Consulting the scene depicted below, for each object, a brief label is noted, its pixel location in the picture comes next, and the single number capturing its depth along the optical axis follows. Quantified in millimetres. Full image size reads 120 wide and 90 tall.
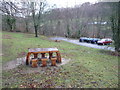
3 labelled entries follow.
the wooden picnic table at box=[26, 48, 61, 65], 5143
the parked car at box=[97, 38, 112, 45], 17422
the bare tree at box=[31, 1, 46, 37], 18844
